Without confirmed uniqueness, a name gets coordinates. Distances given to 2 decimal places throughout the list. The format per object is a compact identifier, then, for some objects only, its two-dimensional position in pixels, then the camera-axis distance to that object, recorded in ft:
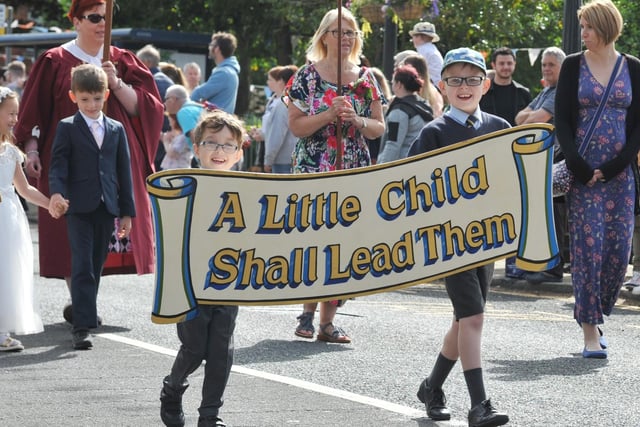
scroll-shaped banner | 30.30
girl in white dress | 44.30
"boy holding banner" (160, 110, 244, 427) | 31.08
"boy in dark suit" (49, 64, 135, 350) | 45.76
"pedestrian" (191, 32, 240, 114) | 79.20
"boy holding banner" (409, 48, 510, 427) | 32.36
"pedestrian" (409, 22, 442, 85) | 77.81
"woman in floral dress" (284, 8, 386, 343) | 46.67
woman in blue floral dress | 44.39
